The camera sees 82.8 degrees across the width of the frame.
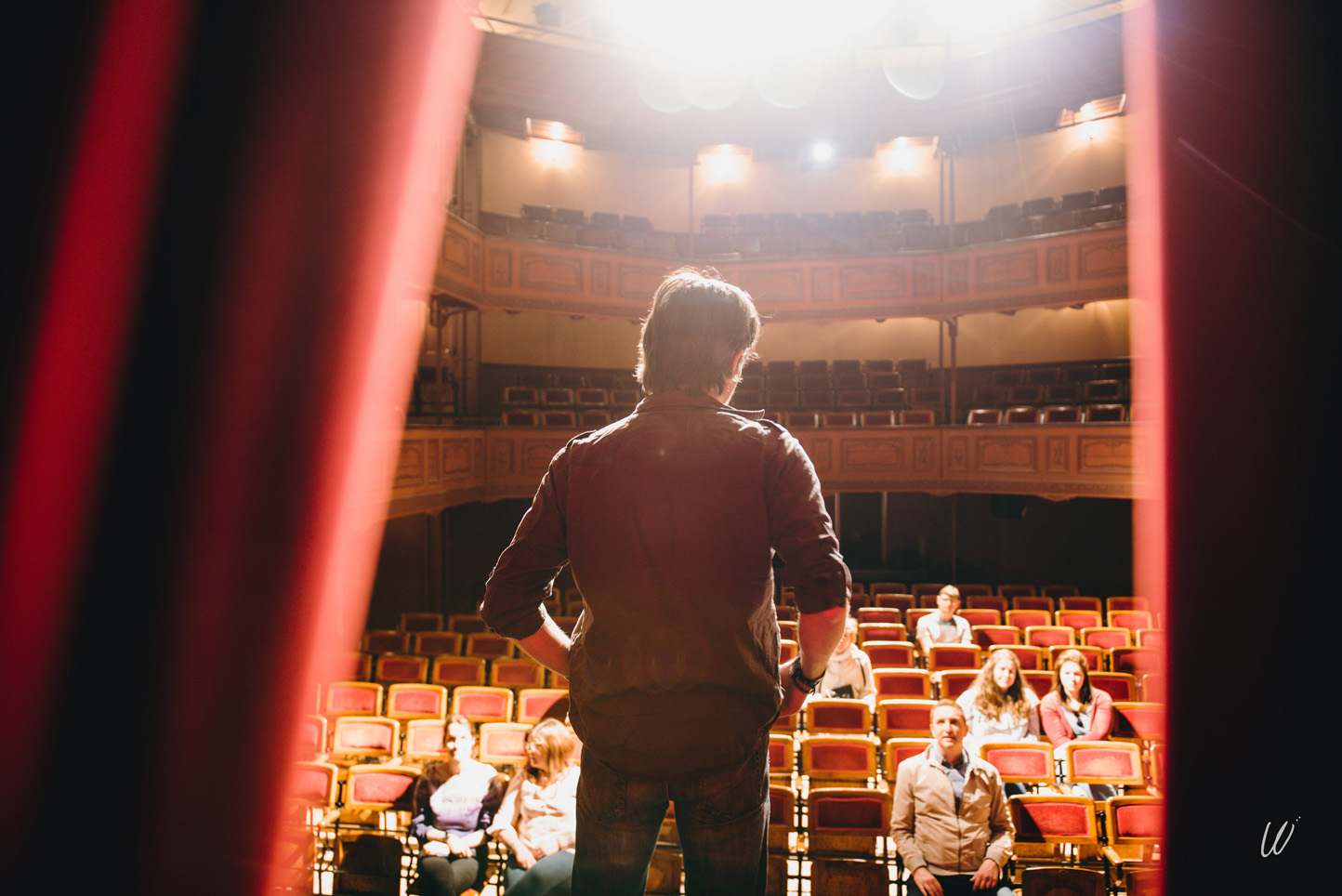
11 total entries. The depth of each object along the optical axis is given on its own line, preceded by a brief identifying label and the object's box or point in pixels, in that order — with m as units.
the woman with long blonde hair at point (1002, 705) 4.19
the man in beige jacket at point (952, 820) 2.89
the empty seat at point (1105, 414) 9.29
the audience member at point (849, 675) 5.21
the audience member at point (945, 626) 6.38
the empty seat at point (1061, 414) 9.73
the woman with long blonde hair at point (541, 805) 3.00
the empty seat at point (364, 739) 4.70
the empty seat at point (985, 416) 10.30
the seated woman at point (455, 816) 3.23
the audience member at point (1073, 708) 4.24
